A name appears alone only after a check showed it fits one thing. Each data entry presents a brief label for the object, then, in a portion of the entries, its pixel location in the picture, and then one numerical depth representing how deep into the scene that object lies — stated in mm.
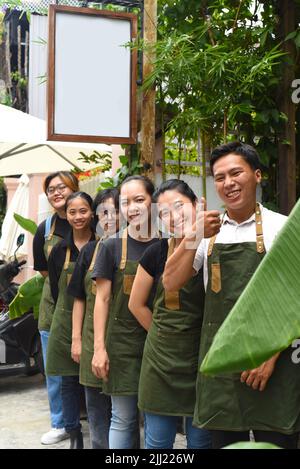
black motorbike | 6012
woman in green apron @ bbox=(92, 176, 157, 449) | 3234
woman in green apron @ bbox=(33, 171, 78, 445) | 4395
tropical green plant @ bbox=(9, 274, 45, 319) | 5223
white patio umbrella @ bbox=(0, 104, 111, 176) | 6129
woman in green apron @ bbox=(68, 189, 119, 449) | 3584
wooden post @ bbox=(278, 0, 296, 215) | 4293
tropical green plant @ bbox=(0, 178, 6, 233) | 14609
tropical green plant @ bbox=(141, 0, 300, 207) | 4082
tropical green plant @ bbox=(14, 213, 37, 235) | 5328
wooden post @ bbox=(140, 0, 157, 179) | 4473
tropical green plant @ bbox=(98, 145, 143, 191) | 4727
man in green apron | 2361
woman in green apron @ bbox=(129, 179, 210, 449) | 2783
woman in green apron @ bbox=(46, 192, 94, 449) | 4047
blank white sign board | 4391
